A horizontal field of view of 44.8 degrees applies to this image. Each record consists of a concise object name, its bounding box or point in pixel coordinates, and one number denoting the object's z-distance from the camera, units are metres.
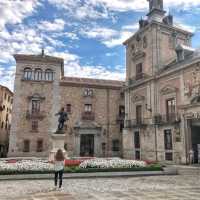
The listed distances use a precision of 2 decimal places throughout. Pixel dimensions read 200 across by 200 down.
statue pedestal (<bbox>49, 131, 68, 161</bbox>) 17.77
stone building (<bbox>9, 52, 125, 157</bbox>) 32.91
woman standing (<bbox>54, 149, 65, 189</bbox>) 9.73
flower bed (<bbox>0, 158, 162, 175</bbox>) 13.41
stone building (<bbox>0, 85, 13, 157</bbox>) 41.31
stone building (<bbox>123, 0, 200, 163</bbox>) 22.69
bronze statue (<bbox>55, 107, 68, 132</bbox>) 18.11
